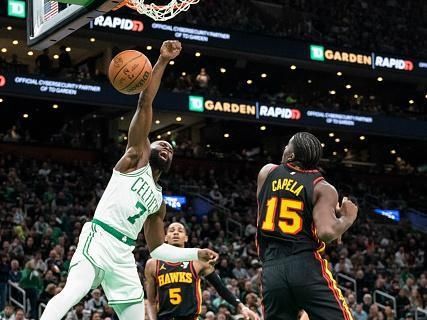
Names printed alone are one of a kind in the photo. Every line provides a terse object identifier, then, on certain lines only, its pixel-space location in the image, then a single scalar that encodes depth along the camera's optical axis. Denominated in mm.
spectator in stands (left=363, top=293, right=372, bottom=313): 23078
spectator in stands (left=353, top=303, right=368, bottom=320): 21344
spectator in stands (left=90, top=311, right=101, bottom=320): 16312
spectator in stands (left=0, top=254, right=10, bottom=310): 19547
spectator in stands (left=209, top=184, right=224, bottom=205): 32188
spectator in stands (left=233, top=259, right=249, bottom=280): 23355
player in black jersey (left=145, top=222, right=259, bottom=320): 11031
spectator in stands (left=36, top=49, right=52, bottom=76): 32000
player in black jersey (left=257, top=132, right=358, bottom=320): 7117
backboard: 9789
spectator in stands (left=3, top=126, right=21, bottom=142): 33125
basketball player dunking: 8117
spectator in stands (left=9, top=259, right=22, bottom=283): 20031
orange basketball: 8398
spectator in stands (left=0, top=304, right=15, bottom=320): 16734
